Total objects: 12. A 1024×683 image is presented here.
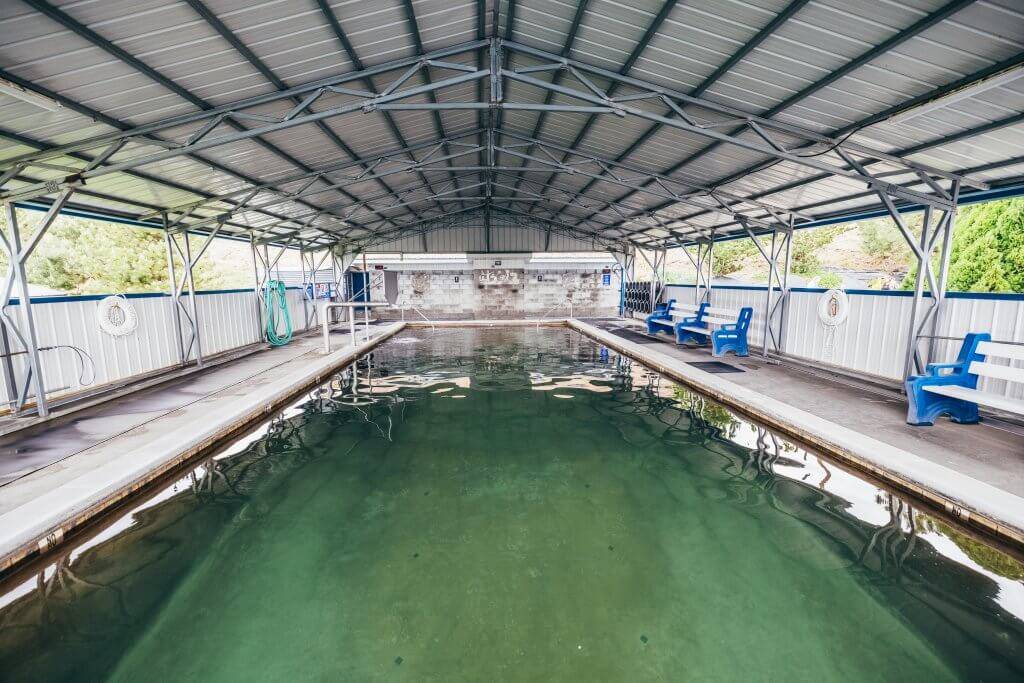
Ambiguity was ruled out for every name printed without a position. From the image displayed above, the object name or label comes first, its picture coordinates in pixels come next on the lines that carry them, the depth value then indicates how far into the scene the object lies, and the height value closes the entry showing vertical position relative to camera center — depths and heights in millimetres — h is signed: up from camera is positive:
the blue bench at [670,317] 12891 -1106
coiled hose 12492 -670
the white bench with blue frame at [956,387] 5047 -1287
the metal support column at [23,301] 5637 -156
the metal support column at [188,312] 9508 -566
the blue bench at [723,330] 10195 -1229
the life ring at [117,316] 7309 -487
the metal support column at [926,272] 6348 +92
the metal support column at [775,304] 10289 -575
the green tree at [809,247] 36719 +2792
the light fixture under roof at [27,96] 4023 +1852
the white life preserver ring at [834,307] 7535 -507
